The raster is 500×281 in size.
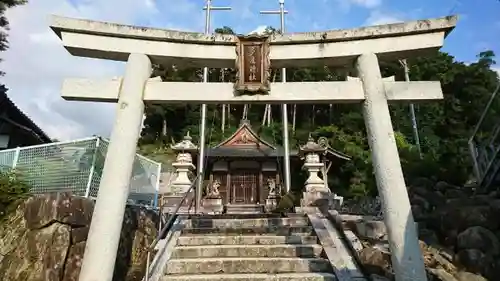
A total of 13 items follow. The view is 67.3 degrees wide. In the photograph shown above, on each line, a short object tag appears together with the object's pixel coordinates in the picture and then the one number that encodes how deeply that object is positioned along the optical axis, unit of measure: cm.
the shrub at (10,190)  635
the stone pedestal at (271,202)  1728
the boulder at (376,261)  560
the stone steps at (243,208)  1842
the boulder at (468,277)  606
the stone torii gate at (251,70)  548
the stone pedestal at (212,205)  1517
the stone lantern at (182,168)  1280
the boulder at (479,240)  677
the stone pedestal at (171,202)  1059
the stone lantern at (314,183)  959
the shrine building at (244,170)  1970
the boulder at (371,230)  679
